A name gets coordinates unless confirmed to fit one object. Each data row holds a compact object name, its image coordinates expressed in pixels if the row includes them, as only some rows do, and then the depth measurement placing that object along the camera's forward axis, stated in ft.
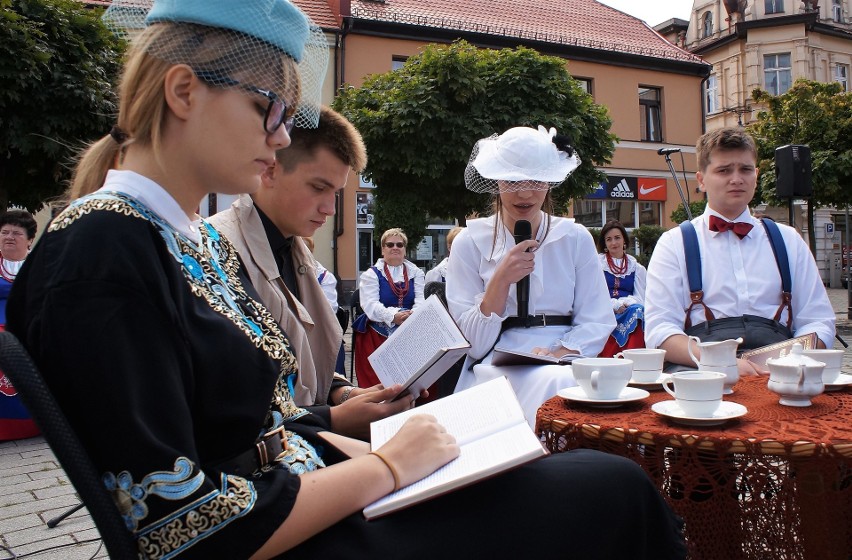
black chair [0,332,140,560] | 3.01
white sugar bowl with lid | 5.96
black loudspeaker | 28.32
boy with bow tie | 10.09
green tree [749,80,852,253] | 41.52
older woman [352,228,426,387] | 24.62
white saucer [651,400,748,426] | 5.44
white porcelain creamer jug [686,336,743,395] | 6.76
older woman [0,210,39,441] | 17.49
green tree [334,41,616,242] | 35.45
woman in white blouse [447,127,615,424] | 10.11
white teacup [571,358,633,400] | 6.25
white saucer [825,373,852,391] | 6.64
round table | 5.11
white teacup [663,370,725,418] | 5.57
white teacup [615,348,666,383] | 7.24
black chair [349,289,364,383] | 27.81
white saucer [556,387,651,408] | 6.19
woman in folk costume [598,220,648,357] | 22.25
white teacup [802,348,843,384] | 6.72
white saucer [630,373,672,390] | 7.20
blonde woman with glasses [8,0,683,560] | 3.16
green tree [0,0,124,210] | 19.11
